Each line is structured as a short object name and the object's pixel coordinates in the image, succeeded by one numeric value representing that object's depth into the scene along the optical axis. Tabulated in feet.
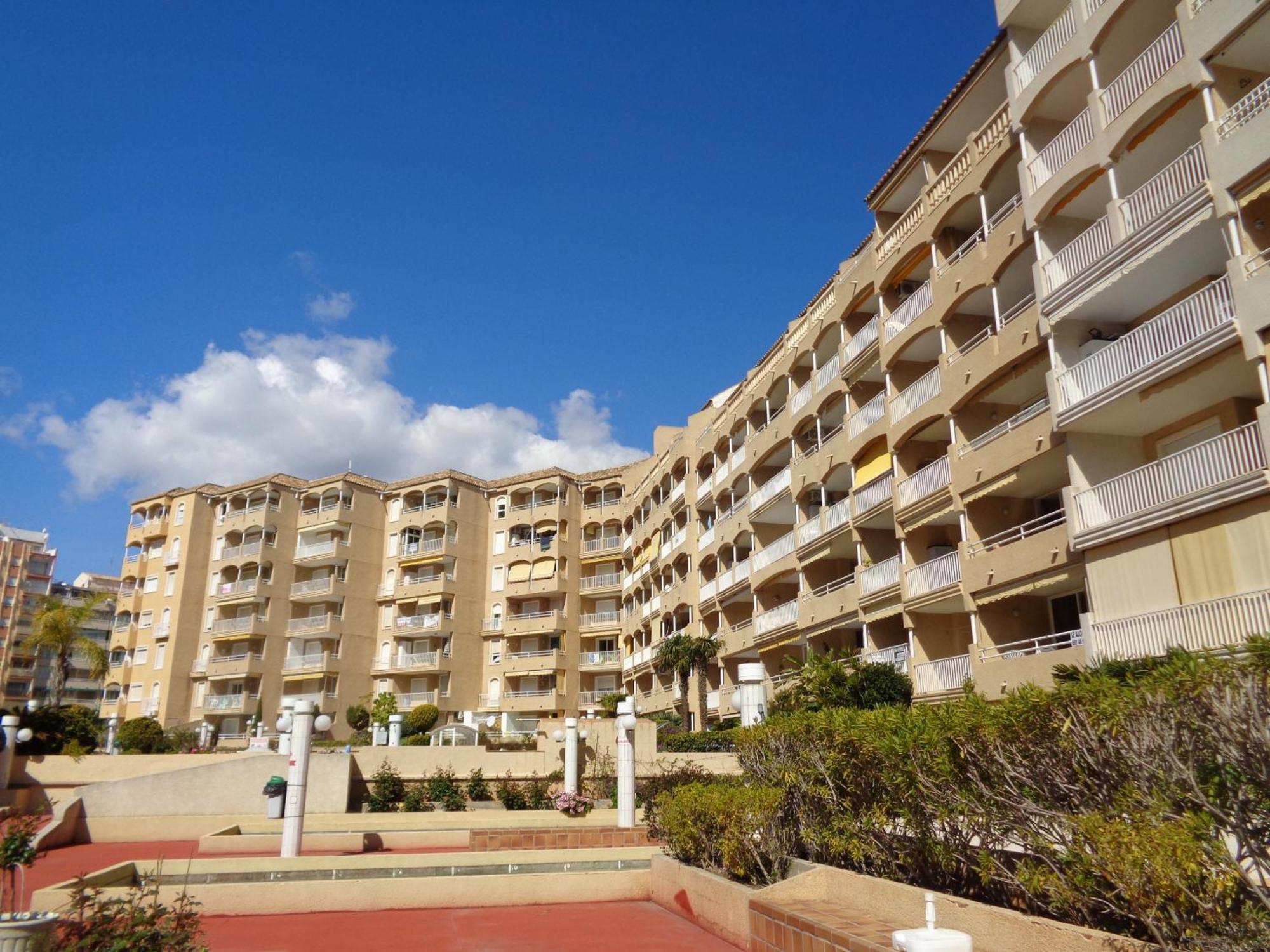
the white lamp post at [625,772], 64.28
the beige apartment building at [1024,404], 57.06
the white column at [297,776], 57.11
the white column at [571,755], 79.20
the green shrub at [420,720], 171.73
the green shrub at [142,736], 144.97
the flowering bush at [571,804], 73.97
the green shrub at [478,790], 88.33
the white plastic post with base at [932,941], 18.63
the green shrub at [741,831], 41.06
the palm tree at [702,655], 137.18
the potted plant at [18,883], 21.97
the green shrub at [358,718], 182.50
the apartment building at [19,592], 359.66
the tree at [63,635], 171.12
